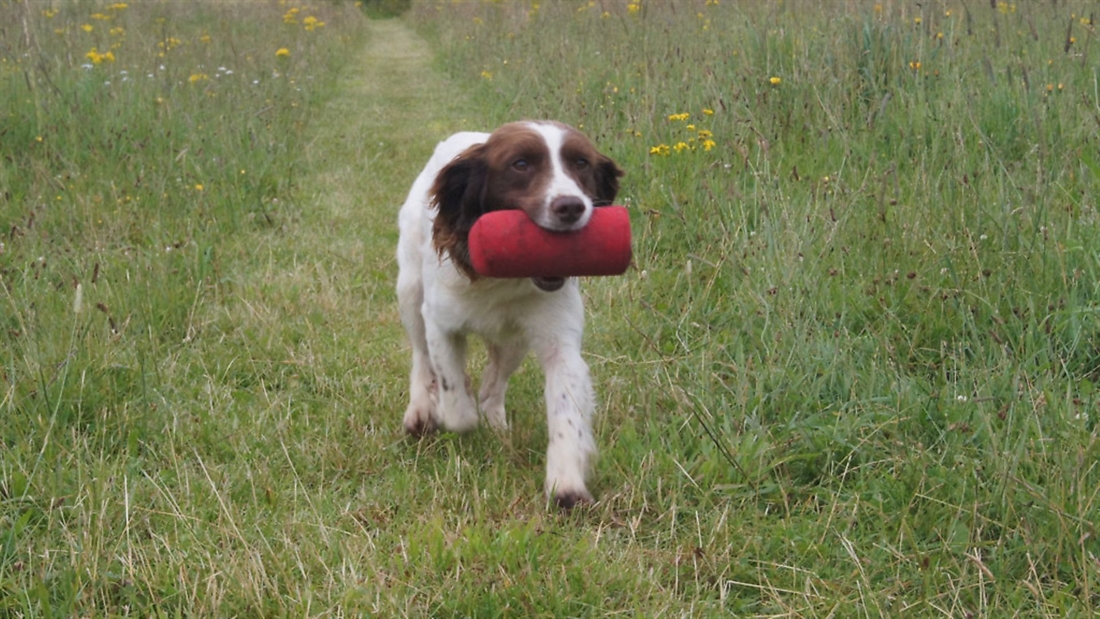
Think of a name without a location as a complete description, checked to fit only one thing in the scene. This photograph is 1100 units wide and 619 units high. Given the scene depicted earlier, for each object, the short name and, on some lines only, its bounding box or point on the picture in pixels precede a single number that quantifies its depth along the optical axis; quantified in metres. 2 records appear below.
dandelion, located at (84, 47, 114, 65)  6.55
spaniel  2.68
